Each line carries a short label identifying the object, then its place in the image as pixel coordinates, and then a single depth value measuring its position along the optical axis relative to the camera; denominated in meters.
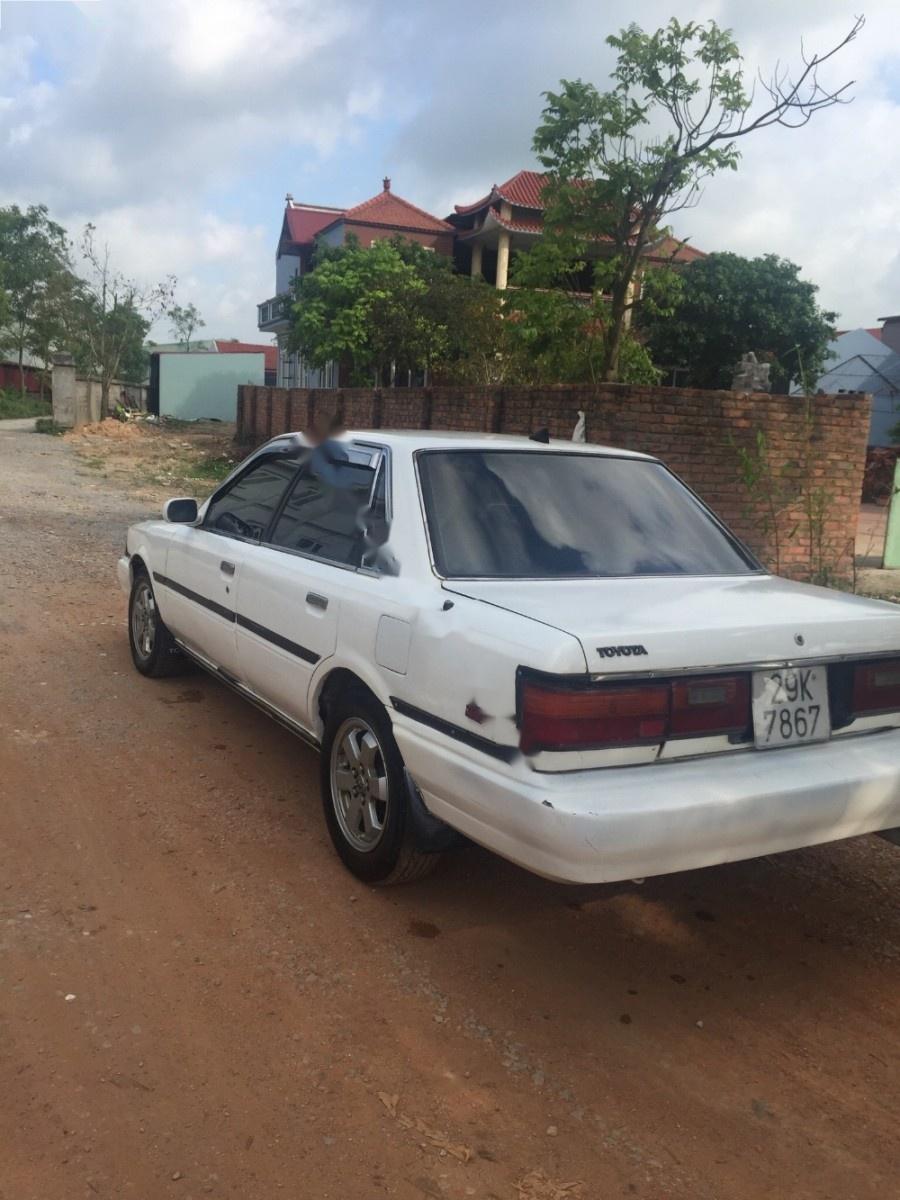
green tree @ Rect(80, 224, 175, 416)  34.25
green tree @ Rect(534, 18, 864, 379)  9.46
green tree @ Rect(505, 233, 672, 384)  11.03
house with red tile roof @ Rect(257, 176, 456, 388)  34.19
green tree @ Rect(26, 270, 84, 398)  37.50
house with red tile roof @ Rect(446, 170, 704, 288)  31.14
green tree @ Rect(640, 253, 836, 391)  27.81
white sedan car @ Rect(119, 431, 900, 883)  2.80
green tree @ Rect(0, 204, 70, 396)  49.38
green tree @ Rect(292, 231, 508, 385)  19.73
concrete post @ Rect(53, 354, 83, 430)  31.11
